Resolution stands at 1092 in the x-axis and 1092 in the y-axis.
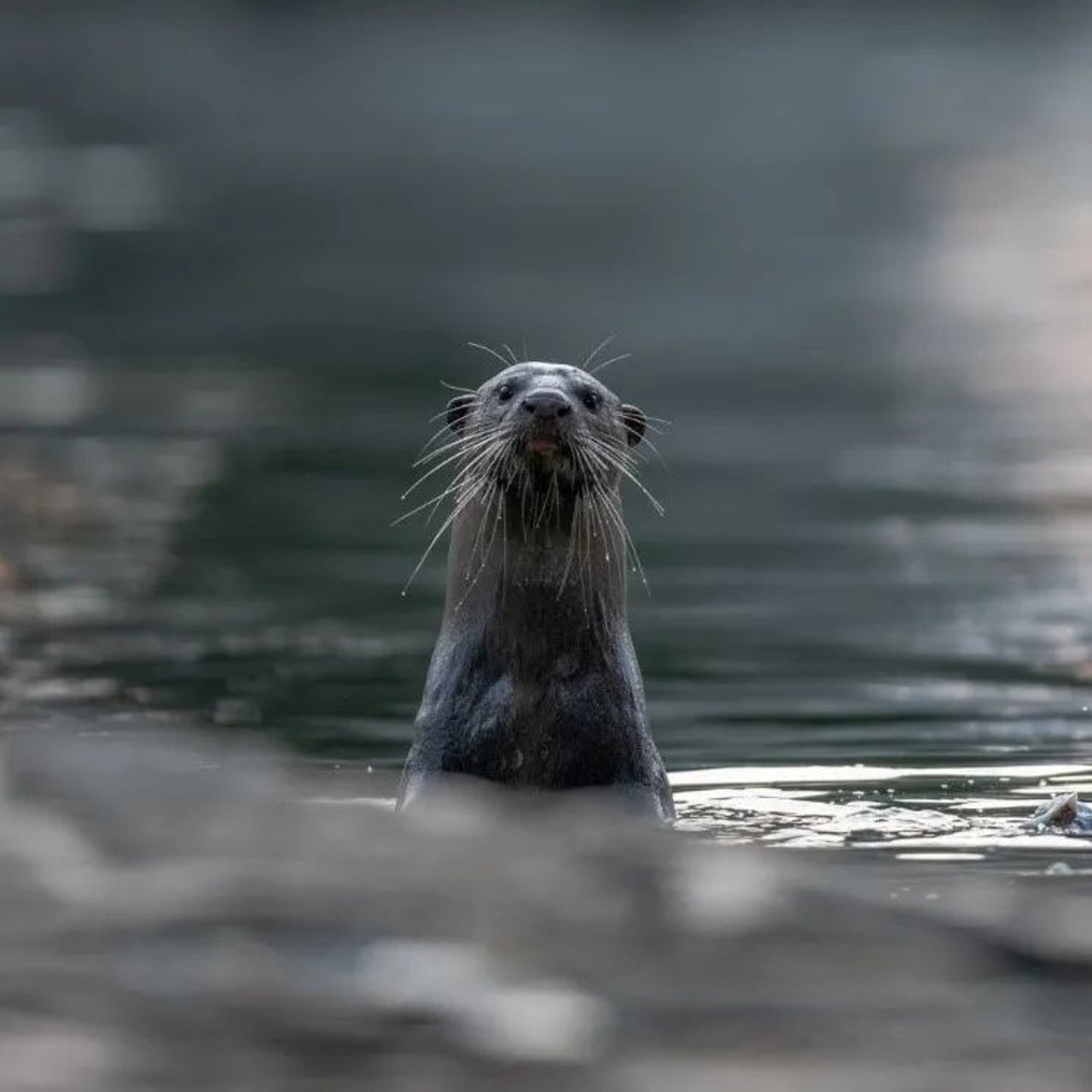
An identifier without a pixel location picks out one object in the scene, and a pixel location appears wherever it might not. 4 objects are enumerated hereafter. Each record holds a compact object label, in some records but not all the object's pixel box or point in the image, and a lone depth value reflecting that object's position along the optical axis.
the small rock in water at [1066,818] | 11.27
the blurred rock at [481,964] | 5.93
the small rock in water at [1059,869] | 10.45
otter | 11.27
